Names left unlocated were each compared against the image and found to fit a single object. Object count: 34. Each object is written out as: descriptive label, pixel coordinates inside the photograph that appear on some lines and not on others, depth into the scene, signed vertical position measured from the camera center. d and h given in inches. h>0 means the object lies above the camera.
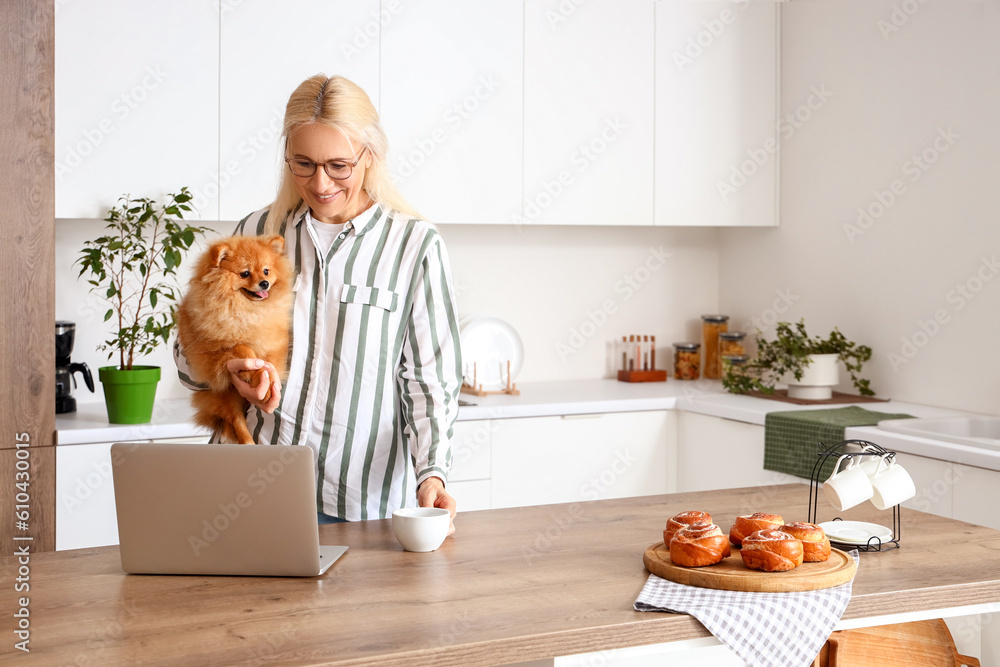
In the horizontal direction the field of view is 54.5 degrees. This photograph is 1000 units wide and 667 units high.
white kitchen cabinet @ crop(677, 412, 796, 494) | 119.2 -15.9
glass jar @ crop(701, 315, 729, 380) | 151.5 -1.6
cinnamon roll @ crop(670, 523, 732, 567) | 50.9 -11.4
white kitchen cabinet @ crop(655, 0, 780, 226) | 137.9 +31.6
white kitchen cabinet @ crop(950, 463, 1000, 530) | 89.7 -15.2
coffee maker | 111.9 -5.1
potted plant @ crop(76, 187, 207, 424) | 107.1 +5.5
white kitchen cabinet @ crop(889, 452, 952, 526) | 94.3 -14.9
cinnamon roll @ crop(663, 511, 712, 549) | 54.2 -10.7
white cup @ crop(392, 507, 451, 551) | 55.3 -11.5
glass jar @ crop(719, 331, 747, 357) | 145.4 -2.0
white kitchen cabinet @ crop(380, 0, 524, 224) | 123.3 +28.7
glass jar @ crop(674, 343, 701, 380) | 150.2 -4.7
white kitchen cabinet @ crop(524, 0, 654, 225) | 130.3 +29.8
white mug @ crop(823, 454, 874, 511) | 55.9 -9.1
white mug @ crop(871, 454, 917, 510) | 56.7 -9.1
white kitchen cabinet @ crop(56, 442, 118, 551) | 103.0 -18.4
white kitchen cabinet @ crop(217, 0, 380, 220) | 115.5 +31.0
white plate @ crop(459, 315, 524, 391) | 135.9 -2.8
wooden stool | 60.6 -20.0
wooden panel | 99.3 +9.5
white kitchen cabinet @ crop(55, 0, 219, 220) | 108.9 +25.6
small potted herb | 125.9 -4.1
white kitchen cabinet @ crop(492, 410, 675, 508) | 123.2 -16.7
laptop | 48.1 -9.2
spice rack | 147.9 -4.6
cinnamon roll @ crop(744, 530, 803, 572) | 49.9 -11.4
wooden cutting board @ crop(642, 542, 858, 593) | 48.7 -12.5
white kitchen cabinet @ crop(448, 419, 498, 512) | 120.3 -16.9
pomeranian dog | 57.2 +1.0
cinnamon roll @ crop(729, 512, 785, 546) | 54.1 -10.8
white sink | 105.3 -10.3
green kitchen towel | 106.7 -11.5
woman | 65.1 -0.7
